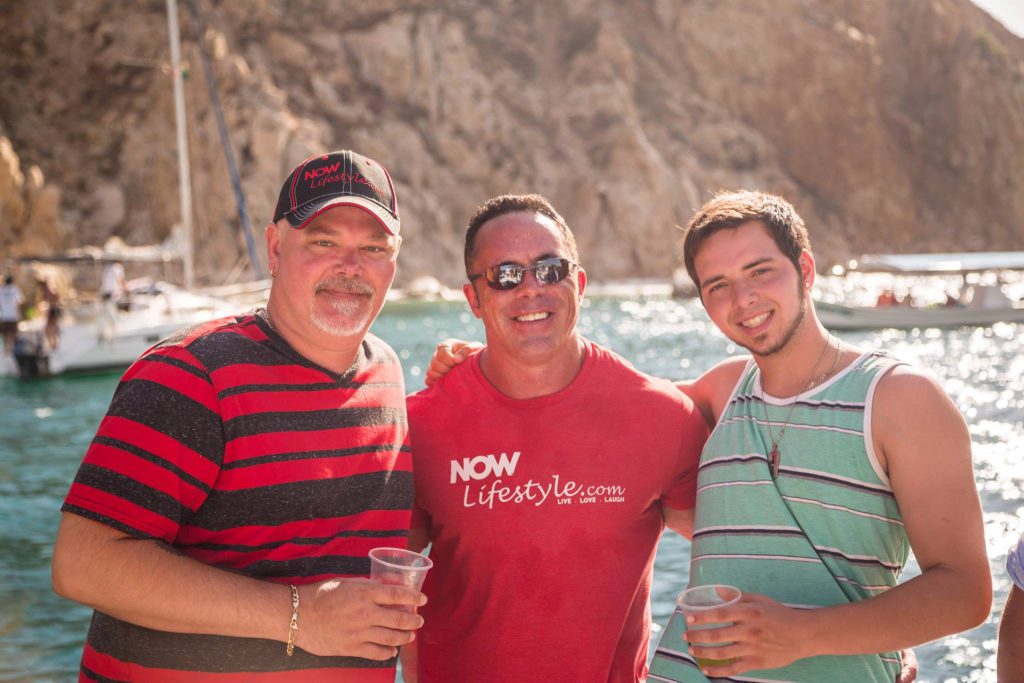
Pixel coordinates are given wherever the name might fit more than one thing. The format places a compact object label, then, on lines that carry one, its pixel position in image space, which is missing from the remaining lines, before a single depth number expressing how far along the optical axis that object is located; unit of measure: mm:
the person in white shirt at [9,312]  22375
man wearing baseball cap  2098
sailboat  21344
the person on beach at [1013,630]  2301
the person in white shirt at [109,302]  21469
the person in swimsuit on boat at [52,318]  22172
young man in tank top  2174
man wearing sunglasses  2861
